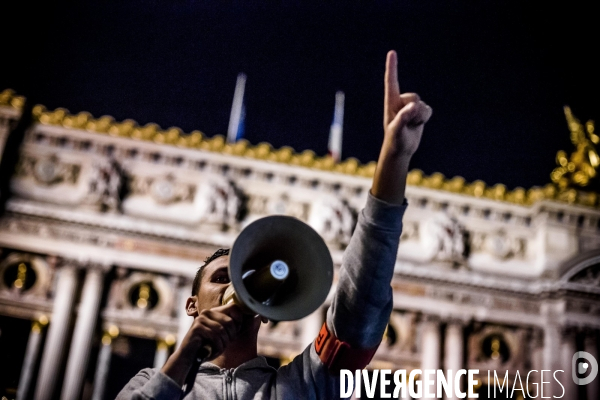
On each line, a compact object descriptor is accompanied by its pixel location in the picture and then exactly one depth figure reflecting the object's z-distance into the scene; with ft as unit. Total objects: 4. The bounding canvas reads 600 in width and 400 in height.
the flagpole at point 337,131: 65.67
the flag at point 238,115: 66.49
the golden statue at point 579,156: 66.54
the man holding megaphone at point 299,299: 8.25
